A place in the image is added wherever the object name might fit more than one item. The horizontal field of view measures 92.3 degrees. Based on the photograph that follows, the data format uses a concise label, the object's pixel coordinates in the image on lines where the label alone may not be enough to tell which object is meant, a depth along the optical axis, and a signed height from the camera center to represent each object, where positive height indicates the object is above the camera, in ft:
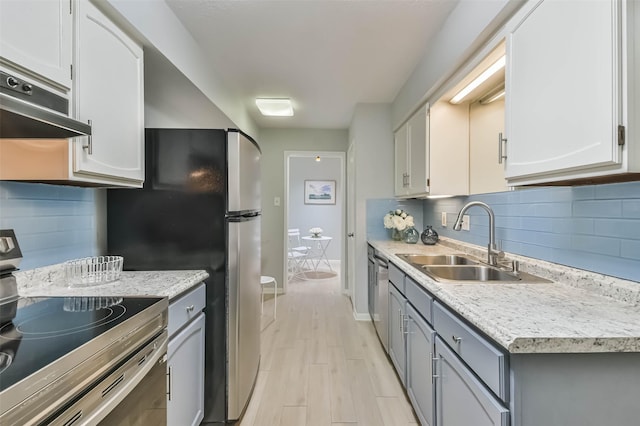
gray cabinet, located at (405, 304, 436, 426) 4.90 -2.71
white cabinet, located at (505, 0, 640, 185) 2.77 +1.32
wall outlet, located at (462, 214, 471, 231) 7.83 -0.26
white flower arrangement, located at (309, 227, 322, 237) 20.86 -1.27
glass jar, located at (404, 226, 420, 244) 9.96 -0.73
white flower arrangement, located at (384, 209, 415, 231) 10.15 -0.23
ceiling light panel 10.91 +3.95
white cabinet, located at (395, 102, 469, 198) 7.91 +1.65
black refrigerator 5.52 +0.01
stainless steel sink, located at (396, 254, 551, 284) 5.15 -1.12
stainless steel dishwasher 8.14 -2.46
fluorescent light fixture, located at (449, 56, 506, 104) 5.49 +2.71
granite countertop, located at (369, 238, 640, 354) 2.68 -1.07
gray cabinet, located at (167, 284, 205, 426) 4.42 -2.30
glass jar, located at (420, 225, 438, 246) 9.44 -0.74
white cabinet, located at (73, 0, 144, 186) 3.91 +1.62
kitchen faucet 6.01 -0.64
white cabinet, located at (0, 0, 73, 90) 2.95 +1.86
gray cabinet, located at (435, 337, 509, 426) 3.07 -2.15
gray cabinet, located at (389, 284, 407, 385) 6.53 -2.72
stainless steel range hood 2.77 +0.95
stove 2.12 -1.14
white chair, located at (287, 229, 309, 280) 18.88 -2.58
